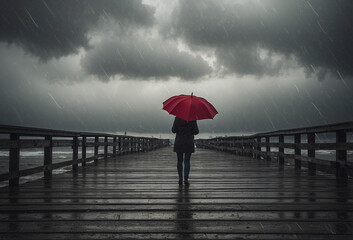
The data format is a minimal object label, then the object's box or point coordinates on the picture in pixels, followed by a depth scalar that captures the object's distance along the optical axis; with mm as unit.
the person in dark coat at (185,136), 6152
